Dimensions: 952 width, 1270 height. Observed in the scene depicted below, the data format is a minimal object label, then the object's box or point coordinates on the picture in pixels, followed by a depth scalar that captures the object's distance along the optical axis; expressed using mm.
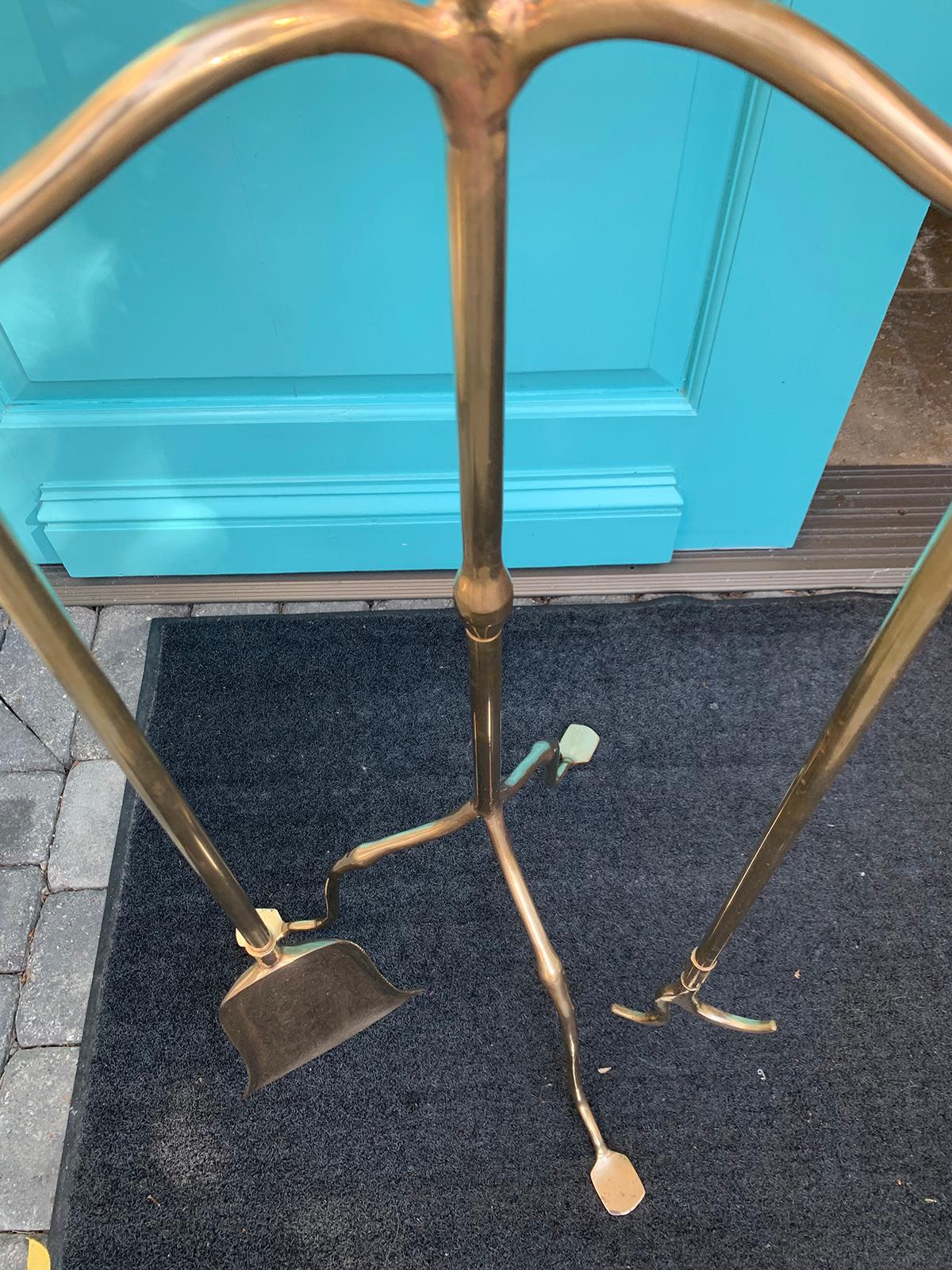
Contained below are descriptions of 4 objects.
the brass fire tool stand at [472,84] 354
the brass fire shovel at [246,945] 516
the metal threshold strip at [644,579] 1511
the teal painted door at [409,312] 988
